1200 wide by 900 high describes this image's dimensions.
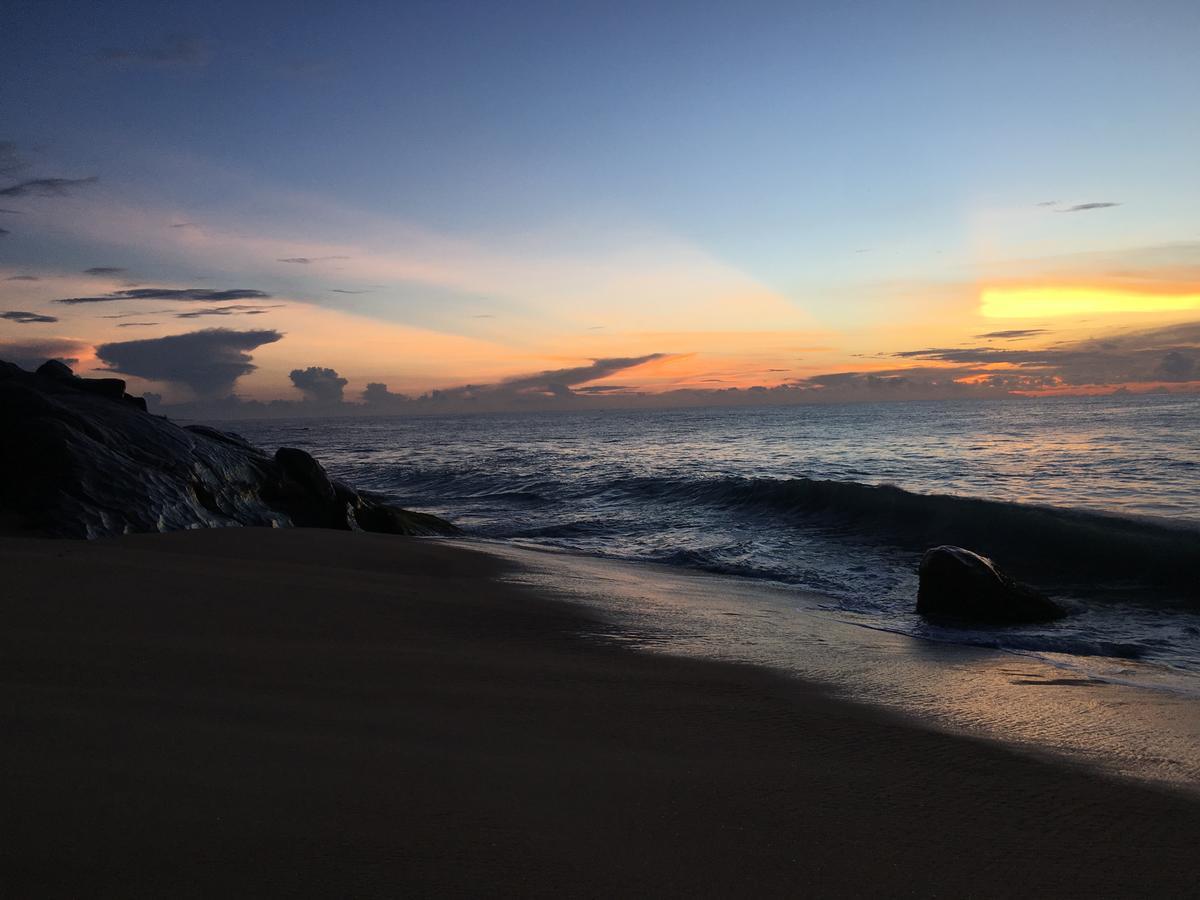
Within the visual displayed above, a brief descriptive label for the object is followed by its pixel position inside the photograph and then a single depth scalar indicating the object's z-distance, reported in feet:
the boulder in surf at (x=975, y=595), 24.77
